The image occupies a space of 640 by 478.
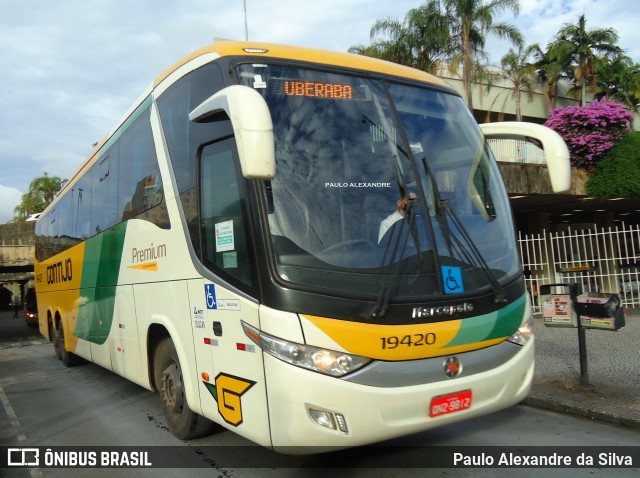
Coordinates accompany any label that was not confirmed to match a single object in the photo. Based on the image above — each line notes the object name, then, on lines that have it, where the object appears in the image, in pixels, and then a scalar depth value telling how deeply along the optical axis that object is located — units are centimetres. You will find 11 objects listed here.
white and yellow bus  348
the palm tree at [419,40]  2580
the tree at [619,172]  1393
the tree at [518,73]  3144
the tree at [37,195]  5831
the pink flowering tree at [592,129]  1411
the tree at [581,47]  3312
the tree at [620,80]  3419
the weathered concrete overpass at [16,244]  2895
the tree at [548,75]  3297
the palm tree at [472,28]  2598
